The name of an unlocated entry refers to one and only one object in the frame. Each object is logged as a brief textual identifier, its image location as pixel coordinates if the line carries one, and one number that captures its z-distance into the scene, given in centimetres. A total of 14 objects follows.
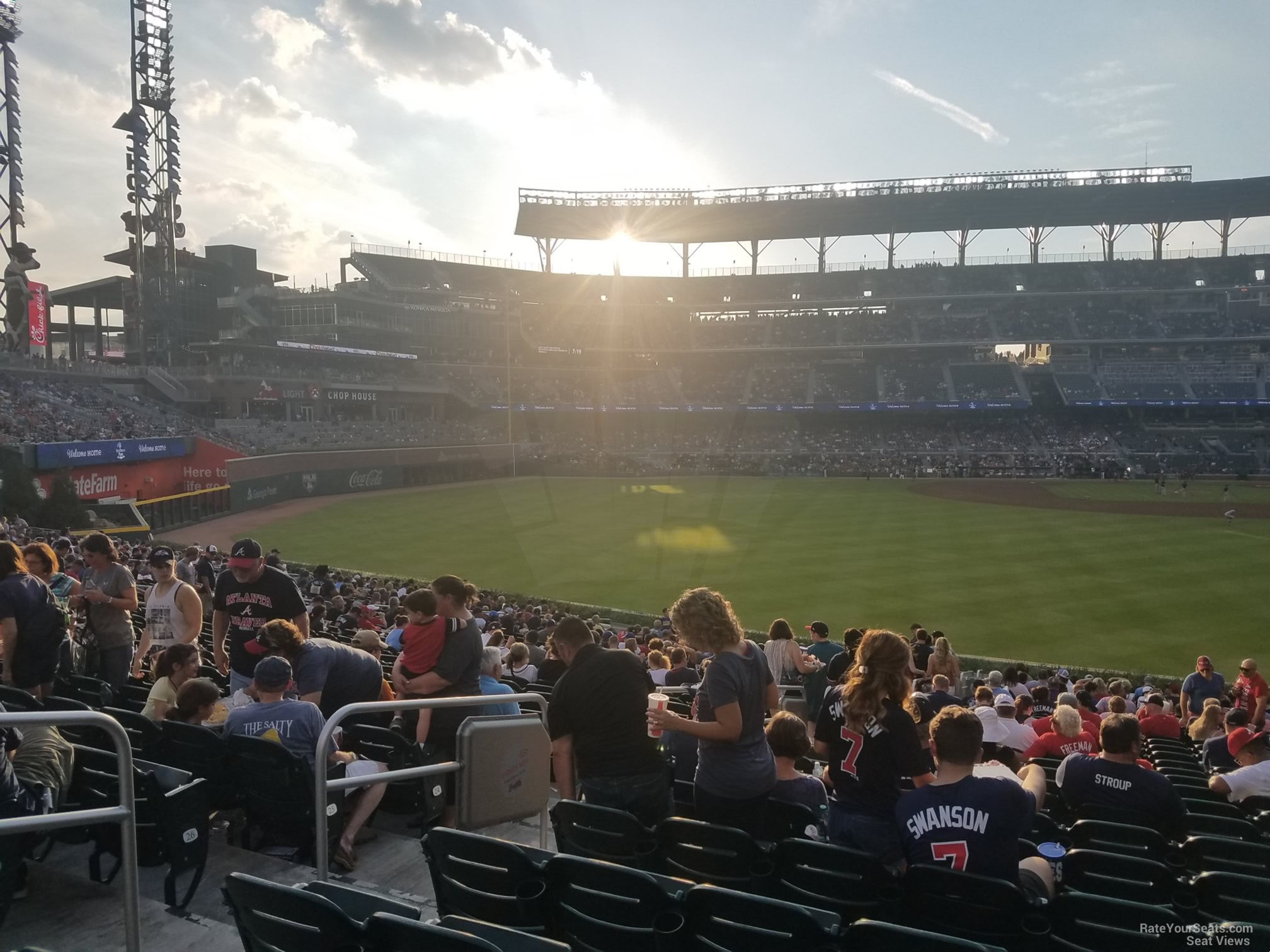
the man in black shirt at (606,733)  478
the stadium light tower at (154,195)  5525
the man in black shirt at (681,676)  1147
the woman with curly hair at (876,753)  436
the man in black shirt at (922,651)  1390
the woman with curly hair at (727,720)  470
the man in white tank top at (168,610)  813
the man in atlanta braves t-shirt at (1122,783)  533
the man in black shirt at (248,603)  718
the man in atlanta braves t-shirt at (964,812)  388
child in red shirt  637
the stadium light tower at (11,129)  4503
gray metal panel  512
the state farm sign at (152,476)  3784
